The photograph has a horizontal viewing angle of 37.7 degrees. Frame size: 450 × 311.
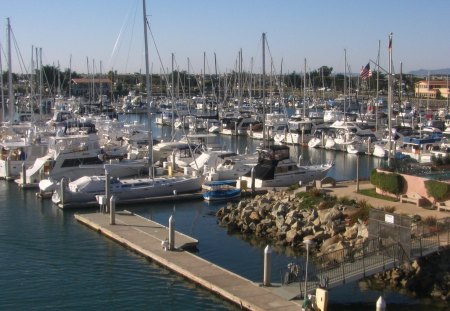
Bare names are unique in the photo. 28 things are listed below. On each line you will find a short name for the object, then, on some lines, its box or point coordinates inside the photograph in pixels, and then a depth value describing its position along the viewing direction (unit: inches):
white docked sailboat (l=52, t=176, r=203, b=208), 1469.0
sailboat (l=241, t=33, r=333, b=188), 1637.6
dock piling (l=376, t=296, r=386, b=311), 690.8
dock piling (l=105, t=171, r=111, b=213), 1343.0
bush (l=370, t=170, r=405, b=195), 1244.5
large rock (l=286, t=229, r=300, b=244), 1133.1
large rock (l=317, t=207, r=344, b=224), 1119.1
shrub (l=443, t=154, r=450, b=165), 1482.3
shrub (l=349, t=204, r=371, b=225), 1095.2
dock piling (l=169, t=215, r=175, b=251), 1007.9
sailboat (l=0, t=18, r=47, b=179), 1829.5
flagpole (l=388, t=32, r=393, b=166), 1668.3
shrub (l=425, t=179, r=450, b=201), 1145.4
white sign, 917.0
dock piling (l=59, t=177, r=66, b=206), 1453.4
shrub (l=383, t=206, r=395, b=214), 1076.9
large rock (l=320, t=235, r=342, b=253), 1035.9
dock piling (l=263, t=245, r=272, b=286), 840.9
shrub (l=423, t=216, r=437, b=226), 966.4
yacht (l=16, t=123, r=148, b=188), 1720.0
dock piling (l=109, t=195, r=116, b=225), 1202.6
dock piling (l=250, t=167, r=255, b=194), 1568.7
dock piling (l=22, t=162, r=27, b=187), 1700.3
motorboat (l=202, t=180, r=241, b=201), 1514.5
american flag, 2009.1
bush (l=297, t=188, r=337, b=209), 1216.2
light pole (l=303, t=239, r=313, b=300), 790.4
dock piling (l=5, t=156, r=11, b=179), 1818.4
